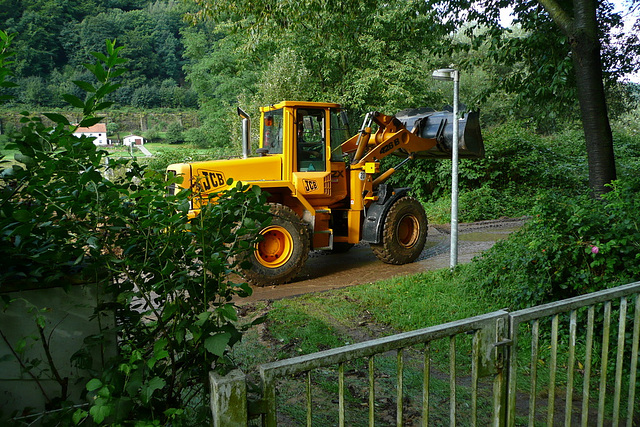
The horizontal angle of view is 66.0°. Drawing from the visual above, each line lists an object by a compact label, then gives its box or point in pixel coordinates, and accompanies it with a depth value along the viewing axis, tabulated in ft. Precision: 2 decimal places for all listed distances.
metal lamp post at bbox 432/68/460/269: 22.97
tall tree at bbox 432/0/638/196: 21.47
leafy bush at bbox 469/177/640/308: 14.47
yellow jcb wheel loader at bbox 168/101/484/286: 25.52
